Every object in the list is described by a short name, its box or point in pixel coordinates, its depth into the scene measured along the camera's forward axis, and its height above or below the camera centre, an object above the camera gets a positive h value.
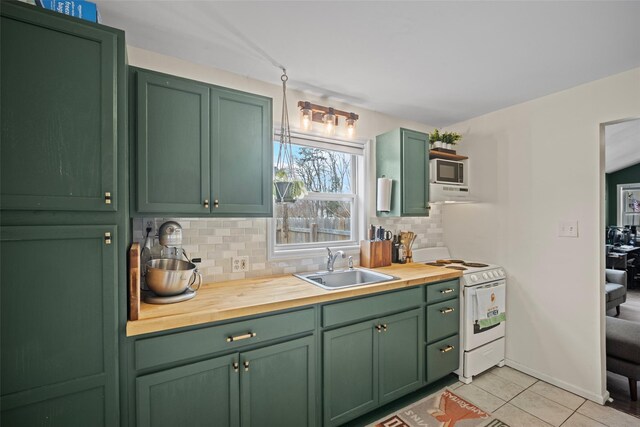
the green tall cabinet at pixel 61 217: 1.14 -0.02
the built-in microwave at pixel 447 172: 3.07 +0.44
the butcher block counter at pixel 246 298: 1.41 -0.50
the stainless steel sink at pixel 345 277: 2.39 -0.53
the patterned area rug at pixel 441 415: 2.08 -1.47
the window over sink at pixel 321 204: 2.57 +0.09
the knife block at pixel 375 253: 2.74 -0.38
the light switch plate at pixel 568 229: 2.46 -0.13
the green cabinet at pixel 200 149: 1.64 +0.39
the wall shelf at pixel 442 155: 3.12 +0.61
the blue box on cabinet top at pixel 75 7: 1.32 +0.94
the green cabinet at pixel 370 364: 1.91 -1.06
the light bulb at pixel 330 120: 2.57 +0.81
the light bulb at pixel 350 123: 2.74 +0.83
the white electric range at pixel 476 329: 2.60 -1.05
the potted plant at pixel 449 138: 3.17 +0.80
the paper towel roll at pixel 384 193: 2.83 +0.19
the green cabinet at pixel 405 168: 2.81 +0.44
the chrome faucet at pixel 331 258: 2.57 -0.39
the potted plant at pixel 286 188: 2.05 +0.17
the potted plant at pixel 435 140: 3.19 +0.79
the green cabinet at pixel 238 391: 1.40 -0.92
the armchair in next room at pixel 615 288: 3.79 -1.00
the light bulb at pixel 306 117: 2.48 +0.82
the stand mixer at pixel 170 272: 1.61 -0.33
